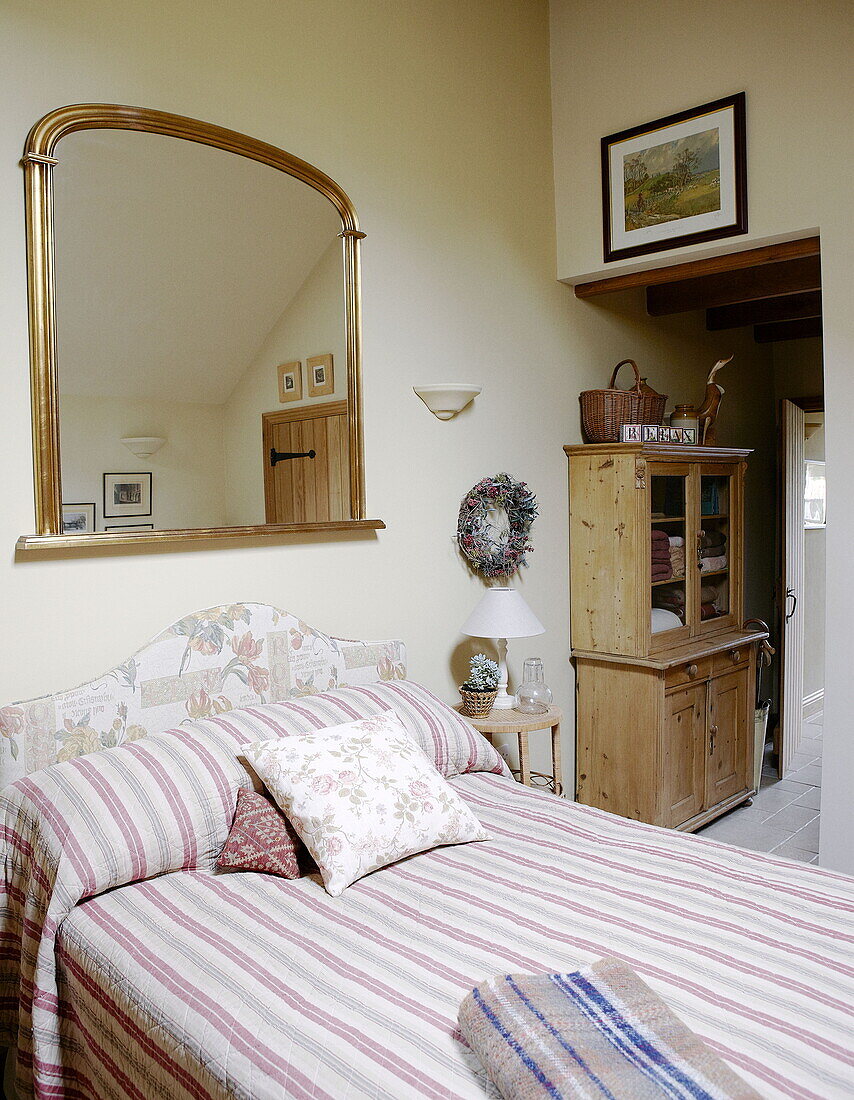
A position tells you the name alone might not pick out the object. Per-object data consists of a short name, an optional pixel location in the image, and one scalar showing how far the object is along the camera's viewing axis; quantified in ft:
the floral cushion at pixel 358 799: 6.00
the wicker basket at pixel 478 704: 9.47
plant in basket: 9.48
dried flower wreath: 10.32
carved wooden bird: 12.87
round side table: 9.07
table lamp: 9.51
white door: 15.64
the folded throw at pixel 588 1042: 3.53
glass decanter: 9.75
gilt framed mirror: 6.88
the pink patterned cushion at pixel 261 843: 6.10
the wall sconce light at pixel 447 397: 9.77
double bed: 4.16
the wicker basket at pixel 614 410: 11.62
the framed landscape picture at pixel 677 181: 10.00
